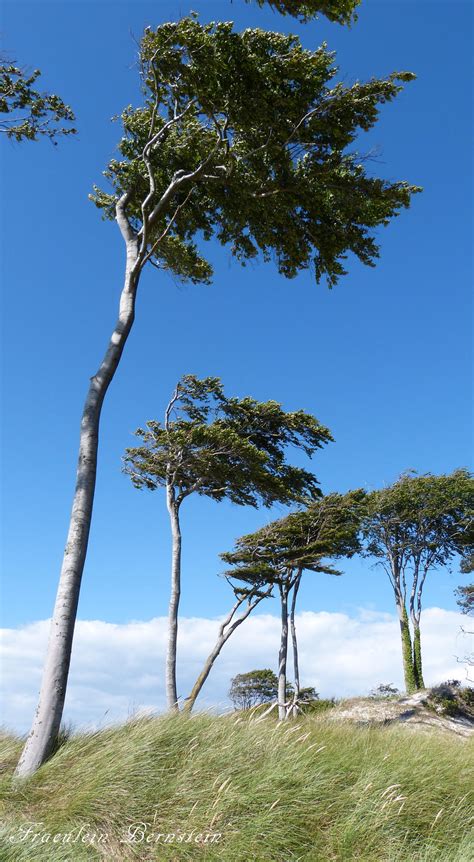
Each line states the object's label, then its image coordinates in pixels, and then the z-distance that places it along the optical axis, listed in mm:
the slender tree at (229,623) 17028
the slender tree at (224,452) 16844
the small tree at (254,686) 34031
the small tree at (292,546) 21016
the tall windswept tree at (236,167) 7949
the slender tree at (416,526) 27912
